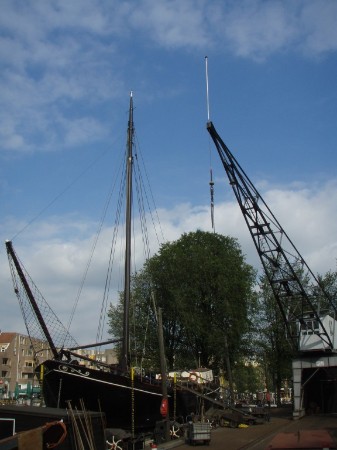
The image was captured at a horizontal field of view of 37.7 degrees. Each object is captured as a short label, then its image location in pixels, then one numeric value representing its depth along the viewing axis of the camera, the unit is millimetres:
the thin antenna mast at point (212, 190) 33688
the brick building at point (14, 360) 92875
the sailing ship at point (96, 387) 25625
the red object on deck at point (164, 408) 22094
